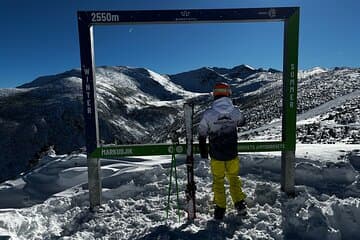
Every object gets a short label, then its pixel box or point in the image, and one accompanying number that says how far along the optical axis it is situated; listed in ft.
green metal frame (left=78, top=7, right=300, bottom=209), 17.71
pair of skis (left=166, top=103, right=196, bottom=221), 16.35
